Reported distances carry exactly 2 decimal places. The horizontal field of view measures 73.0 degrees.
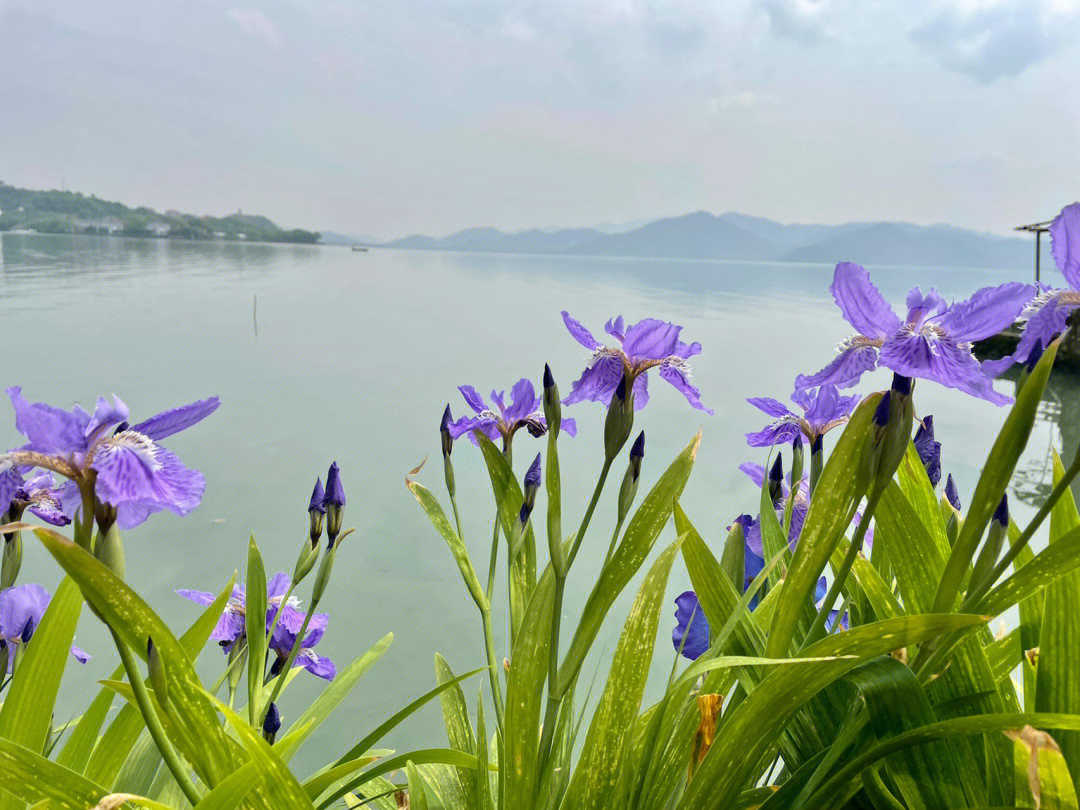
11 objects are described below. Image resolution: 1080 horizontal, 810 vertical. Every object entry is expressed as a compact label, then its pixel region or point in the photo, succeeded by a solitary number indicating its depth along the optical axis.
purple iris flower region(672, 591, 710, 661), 0.91
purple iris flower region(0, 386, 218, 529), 0.47
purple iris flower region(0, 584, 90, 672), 0.77
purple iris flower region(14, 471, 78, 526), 0.70
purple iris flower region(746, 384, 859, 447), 0.83
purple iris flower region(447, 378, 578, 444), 0.99
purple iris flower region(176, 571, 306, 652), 0.93
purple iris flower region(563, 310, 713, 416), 0.74
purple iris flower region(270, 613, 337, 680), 0.95
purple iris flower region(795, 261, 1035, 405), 0.54
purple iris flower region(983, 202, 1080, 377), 0.51
